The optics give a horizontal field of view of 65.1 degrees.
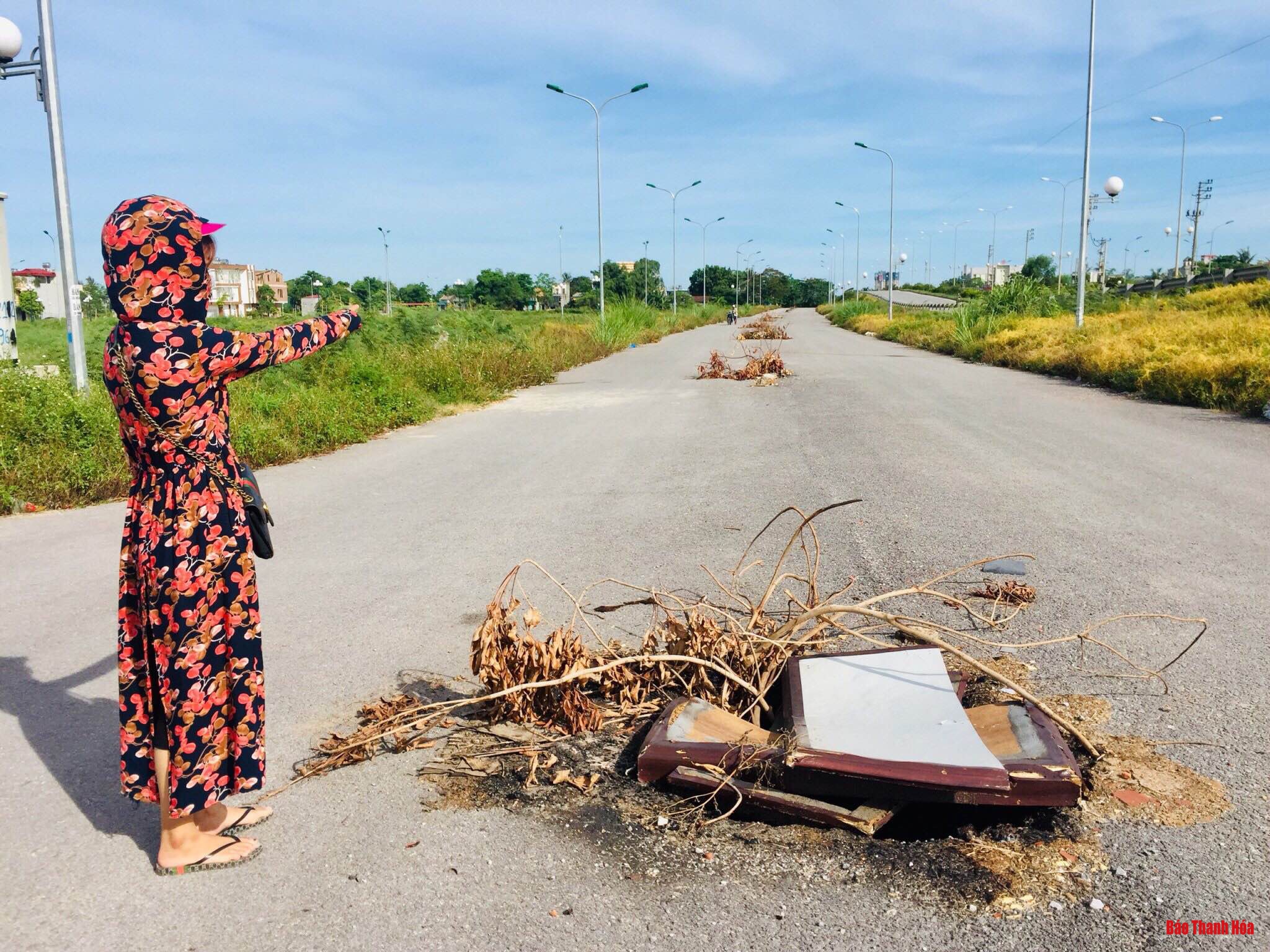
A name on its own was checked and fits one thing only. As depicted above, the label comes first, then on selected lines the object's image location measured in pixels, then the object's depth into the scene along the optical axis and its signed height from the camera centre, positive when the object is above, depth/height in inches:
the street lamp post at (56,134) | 380.8 +70.5
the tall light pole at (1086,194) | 876.6 +99.0
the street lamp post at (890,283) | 1715.1 +45.8
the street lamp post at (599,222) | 1262.3 +114.7
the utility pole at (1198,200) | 2801.7 +298.1
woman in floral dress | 102.3 -24.1
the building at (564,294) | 3868.1 +77.6
